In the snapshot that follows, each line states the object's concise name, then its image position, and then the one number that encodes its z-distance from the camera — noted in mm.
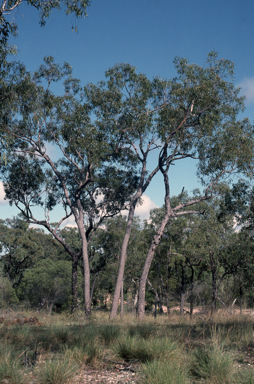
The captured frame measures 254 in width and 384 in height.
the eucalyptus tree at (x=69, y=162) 16484
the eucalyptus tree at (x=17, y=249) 33675
